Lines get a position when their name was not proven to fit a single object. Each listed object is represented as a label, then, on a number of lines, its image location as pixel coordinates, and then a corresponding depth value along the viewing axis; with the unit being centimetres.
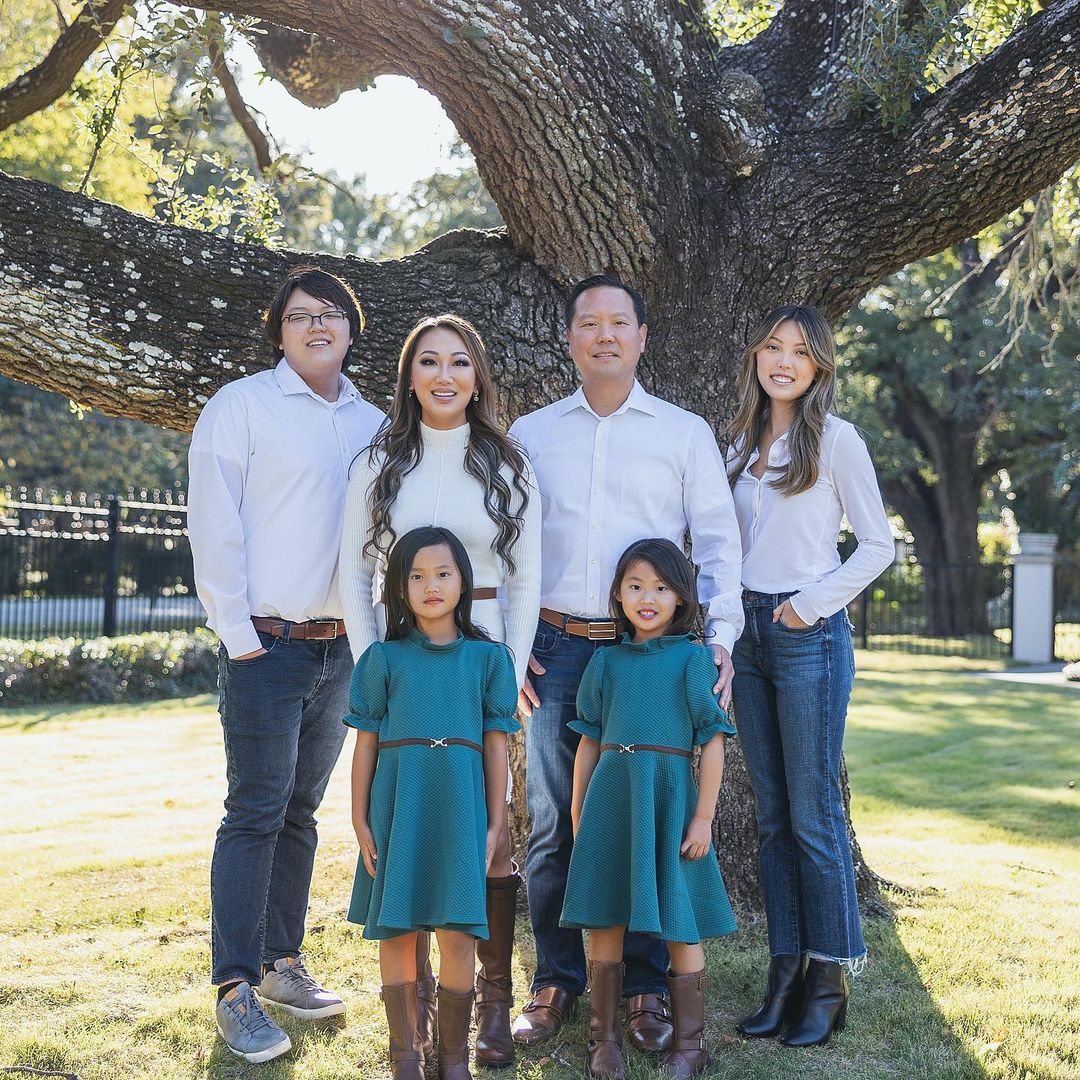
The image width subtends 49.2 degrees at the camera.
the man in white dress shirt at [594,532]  341
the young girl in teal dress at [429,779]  298
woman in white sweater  323
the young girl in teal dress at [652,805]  315
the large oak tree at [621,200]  395
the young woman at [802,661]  343
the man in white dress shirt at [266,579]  333
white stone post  1745
